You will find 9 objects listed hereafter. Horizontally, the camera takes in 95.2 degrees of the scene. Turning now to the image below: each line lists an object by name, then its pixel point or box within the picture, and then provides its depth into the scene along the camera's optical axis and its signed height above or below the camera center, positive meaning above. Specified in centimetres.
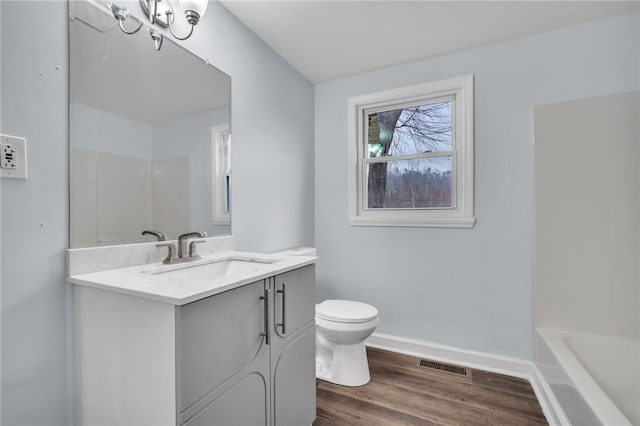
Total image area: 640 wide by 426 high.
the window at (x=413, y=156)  218 +45
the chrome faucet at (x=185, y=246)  137 -16
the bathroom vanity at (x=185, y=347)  80 -43
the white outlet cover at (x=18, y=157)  89 +17
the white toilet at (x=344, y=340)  179 -82
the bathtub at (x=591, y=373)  118 -80
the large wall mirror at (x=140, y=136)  109 +34
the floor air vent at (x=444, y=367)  205 -112
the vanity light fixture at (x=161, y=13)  125 +88
